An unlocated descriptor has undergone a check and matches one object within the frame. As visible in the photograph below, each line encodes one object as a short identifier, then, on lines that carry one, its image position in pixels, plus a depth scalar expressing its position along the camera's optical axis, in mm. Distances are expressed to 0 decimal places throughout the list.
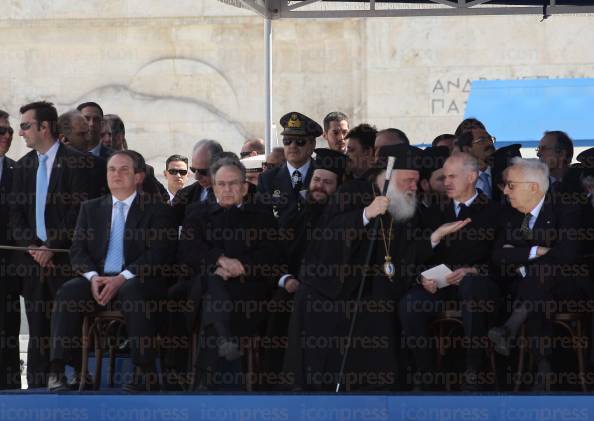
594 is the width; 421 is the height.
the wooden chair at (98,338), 18125
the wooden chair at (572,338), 17125
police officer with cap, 20312
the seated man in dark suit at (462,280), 17141
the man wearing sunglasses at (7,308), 19766
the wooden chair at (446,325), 17469
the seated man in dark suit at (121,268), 17875
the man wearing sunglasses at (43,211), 19234
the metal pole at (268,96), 26531
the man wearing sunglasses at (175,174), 24422
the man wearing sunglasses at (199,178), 20547
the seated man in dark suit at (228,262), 17953
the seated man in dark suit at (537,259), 16891
